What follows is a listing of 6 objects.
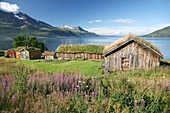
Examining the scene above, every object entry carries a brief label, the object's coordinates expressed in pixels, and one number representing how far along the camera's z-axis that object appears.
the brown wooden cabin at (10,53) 35.80
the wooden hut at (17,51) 35.11
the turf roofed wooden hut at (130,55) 14.07
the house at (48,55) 32.01
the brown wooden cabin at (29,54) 32.70
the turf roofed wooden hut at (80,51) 26.88
